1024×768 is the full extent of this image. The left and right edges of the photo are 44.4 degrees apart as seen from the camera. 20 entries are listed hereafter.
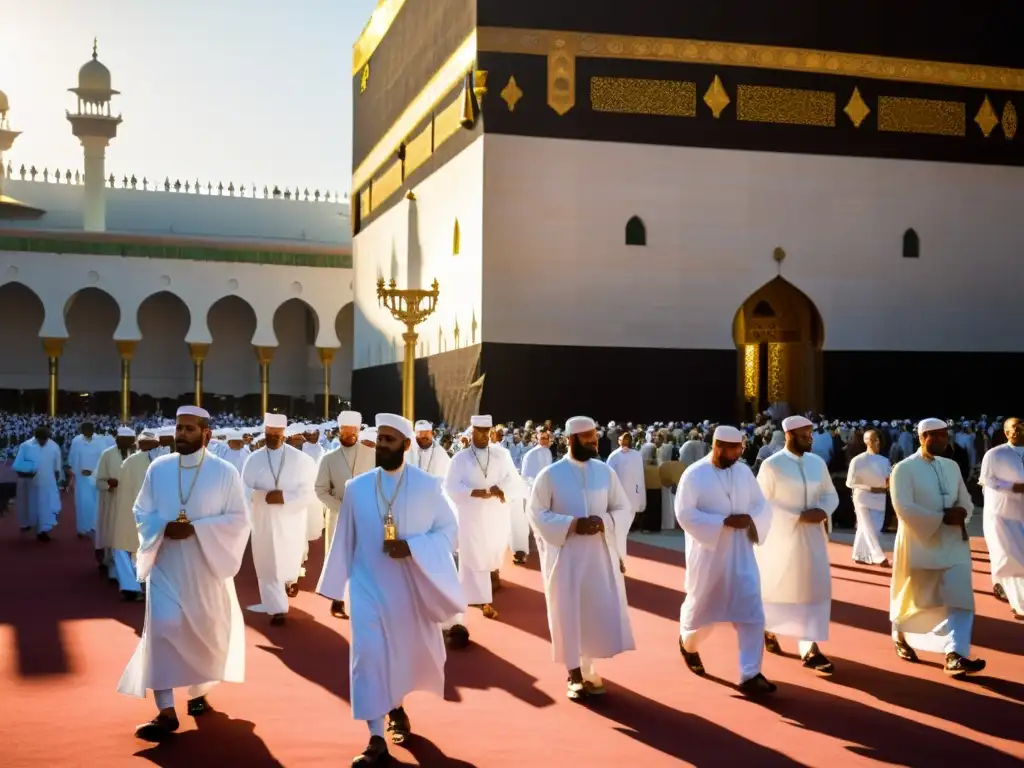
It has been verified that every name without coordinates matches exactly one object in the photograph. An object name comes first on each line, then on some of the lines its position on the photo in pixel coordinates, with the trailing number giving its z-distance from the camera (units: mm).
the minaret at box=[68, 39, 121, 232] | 29188
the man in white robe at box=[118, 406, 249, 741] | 4891
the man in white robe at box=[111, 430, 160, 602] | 8312
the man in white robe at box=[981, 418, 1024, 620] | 7609
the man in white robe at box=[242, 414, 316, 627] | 7684
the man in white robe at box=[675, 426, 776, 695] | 5703
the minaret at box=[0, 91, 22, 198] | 30531
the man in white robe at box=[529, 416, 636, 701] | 5547
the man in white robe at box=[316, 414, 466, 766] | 4566
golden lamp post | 14773
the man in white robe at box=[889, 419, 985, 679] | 5898
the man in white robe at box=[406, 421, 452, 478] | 8844
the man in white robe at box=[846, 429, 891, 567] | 9945
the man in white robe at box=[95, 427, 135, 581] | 9133
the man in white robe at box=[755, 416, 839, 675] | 6105
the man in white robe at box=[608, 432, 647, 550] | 10930
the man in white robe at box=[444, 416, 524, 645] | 7973
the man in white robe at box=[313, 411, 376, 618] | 7879
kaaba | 17016
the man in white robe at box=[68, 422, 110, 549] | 12516
